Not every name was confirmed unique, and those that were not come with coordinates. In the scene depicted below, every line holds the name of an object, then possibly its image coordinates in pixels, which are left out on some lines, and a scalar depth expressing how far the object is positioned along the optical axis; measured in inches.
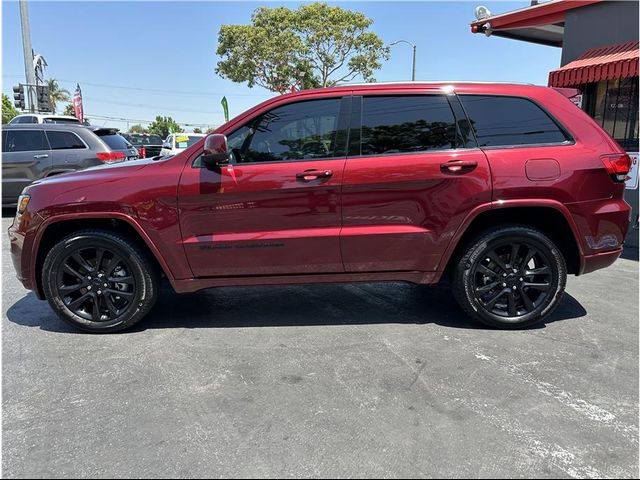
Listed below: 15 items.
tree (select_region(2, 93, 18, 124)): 1343.5
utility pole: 708.0
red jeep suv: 138.6
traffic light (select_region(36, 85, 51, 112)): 739.4
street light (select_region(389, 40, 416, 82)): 998.9
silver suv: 350.6
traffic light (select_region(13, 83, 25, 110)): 729.0
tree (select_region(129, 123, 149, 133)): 4262.1
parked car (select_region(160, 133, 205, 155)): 630.5
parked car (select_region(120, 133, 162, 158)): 1197.1
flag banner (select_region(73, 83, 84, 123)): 922.2
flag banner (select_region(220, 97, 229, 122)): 733.9
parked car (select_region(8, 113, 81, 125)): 494.6
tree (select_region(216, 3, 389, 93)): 1062.4
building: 309.9
